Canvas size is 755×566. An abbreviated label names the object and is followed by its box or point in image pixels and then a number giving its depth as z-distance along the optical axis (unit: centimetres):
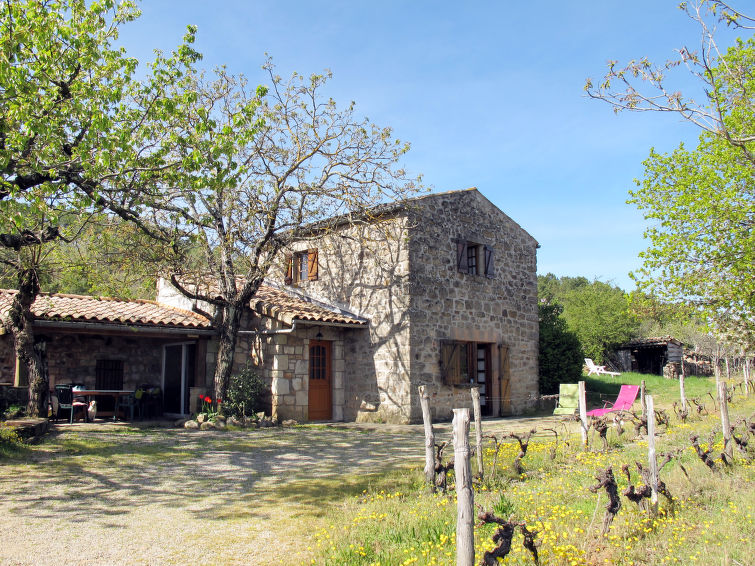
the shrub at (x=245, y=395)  1198
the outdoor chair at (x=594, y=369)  2361
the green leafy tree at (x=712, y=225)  1236
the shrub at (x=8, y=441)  775
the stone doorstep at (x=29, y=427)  850
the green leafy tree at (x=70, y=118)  658
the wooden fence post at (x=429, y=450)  587
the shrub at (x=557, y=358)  1655
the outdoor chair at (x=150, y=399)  1329
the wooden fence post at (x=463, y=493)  331
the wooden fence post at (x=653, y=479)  458
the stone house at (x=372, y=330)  1255
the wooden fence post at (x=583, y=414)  795
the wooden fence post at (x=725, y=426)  624
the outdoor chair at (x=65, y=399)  1138
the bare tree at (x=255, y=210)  1171
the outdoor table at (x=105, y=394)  1158
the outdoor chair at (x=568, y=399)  1140
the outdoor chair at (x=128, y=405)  1277
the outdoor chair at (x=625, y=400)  1029
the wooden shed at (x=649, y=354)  2605
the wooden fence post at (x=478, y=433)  607
